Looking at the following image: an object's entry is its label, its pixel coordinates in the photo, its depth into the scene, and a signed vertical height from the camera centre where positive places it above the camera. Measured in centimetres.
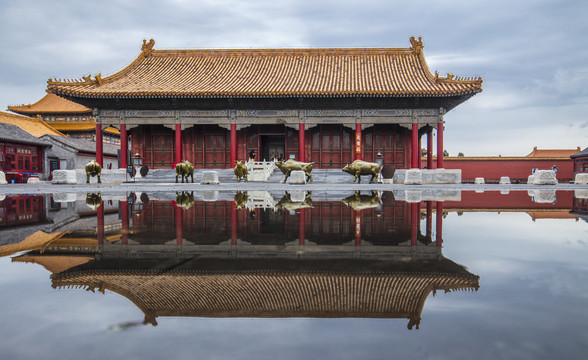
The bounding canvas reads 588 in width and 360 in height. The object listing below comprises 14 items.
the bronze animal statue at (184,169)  1688 +17
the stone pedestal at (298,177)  1537 -20
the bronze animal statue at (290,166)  1591 +26
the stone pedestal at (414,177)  1645 -24
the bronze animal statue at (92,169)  1705 +19
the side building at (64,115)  3628 +570
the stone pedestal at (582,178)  1803 -36
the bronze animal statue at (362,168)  1602 +16
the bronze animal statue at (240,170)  1747 +11
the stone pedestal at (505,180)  2208 -53
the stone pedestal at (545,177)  1630 -27
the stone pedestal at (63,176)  1705 -12
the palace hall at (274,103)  2012 +387
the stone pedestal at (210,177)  1606 -19
